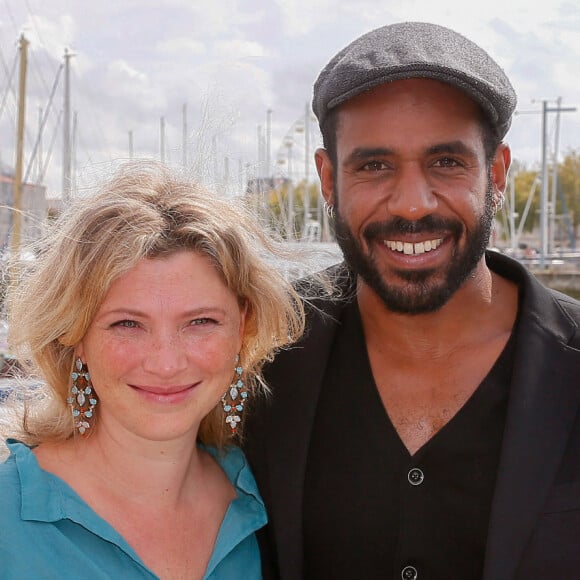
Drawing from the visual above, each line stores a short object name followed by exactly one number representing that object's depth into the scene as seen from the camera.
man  2.26
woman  2.13
